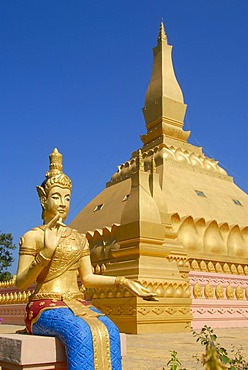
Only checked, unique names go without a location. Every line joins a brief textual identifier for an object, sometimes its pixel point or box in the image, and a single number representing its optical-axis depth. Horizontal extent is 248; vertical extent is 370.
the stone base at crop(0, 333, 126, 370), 3.32
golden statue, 3.39
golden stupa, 9.66
